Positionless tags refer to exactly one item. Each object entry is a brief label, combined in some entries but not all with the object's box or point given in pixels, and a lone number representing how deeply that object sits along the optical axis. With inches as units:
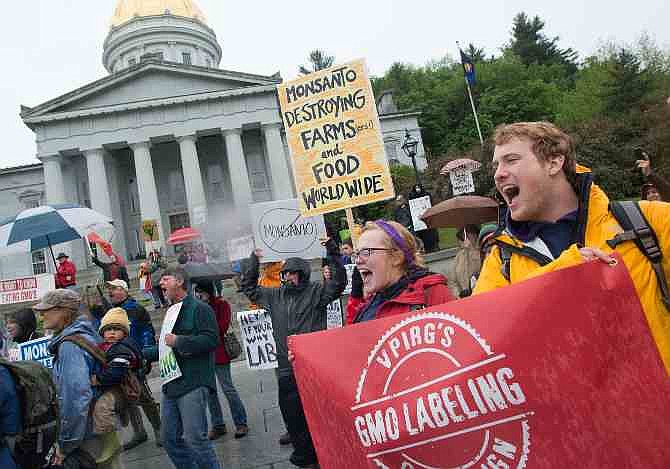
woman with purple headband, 104.3
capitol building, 1469.0
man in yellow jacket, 74.2
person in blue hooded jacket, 140.4
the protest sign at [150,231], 1279.5
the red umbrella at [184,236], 894.4
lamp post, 789.2
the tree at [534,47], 2691.9
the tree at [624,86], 1328.7
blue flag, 1250.6
